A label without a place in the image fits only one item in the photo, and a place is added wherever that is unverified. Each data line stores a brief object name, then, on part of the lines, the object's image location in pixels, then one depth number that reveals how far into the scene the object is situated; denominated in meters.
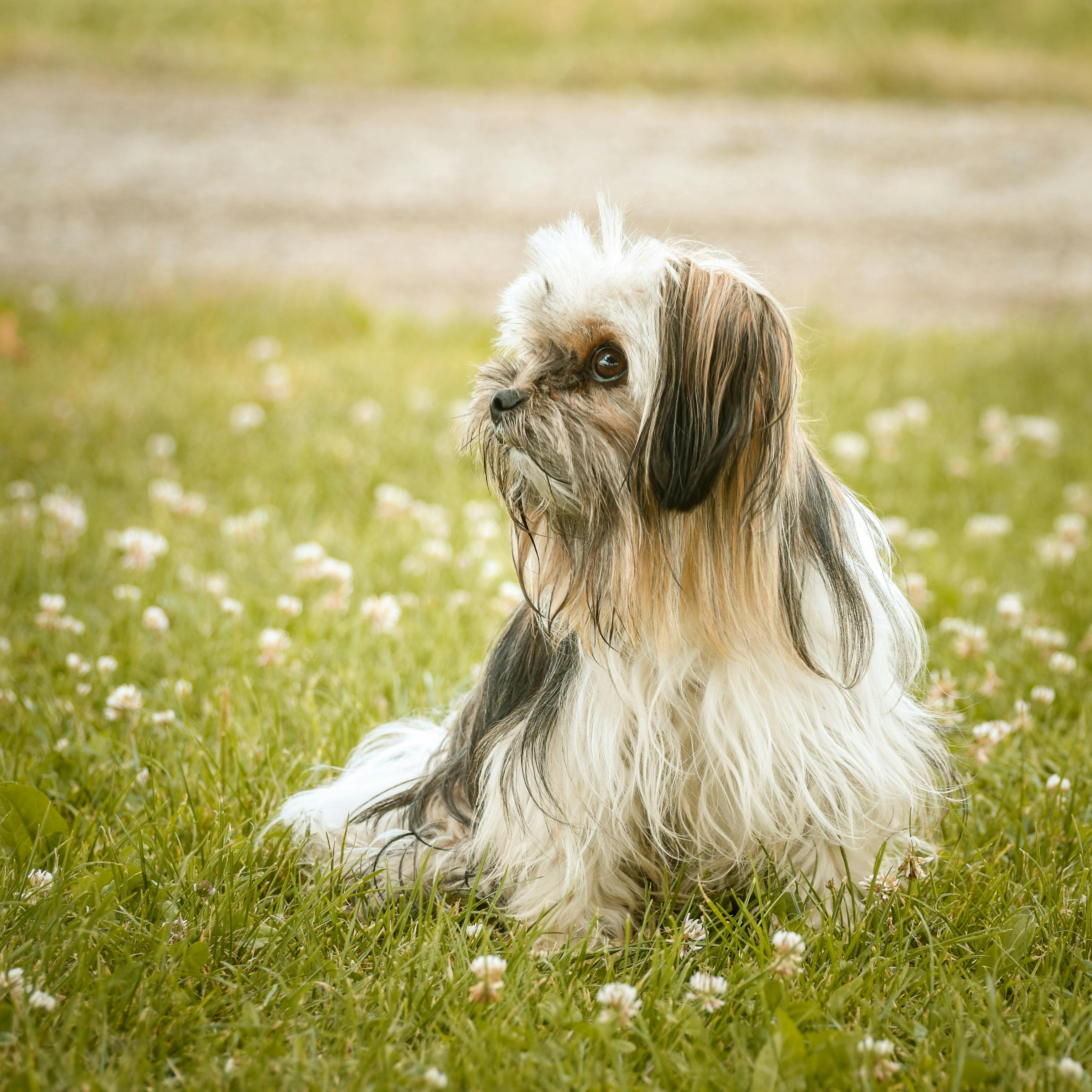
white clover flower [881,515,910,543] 5.09
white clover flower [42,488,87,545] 4.73
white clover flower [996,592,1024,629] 4.12
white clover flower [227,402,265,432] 6.23
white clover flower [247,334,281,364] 7.28
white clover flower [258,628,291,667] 3.62
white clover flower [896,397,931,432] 6.45
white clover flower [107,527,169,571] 4.27
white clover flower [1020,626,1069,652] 4.03
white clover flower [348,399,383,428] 6.32
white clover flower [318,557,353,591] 4.06
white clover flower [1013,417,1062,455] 6.20
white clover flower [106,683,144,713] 3.31
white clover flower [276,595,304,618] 3.72
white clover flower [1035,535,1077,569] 4.88
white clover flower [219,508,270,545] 4.97
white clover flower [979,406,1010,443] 6.35
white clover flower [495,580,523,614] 4.21
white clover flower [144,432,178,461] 5.79
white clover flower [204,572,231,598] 4.42
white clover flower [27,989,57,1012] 2.10
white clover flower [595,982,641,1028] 2.16
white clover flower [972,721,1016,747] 3.19
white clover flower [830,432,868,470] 5.77
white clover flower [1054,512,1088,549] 5.11
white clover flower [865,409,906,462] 6.07
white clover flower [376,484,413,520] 5.22
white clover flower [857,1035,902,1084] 2.05
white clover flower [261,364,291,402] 6.61
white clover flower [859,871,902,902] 2.55
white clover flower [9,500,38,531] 4.90
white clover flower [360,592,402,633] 4.01
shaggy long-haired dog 2.25
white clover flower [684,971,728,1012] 2.25
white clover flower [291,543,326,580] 4.11
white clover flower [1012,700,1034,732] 3.49
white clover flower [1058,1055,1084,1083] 2.01
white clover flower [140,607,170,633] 3.81
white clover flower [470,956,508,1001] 2.23
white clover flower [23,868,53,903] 2.46
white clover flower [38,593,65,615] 3.68
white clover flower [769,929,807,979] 2.30
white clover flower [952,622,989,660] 3.98
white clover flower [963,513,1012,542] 5.24
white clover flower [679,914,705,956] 2.50
